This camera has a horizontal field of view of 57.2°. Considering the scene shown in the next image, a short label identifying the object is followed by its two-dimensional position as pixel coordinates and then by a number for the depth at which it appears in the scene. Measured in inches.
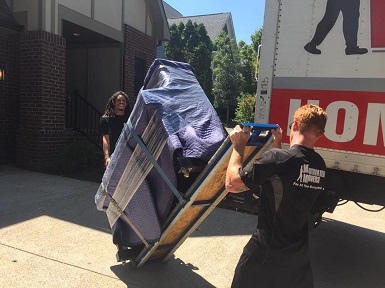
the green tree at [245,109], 788.3
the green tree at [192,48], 904.9
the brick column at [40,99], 287.6
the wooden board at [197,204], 93.7
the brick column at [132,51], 387.5
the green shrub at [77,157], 288.5
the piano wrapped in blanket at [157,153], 100.5
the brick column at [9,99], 297.6
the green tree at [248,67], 1003.9
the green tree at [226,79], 1011.3
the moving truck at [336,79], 119.2
